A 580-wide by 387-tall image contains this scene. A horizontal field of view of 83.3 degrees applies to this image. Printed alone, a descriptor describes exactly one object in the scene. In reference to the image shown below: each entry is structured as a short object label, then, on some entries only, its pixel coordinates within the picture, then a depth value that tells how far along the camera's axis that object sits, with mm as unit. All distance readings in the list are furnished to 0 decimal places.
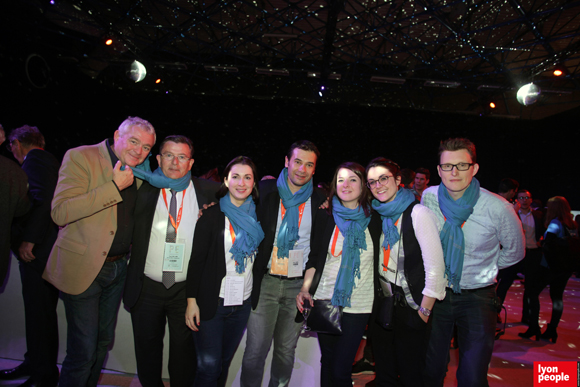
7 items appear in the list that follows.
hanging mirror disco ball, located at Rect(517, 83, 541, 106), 7379
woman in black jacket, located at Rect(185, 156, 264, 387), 1895
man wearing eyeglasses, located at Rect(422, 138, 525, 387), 1942
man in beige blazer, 1837
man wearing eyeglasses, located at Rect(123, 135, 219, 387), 1937
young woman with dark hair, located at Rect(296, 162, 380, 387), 1903
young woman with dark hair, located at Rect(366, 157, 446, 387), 1808
